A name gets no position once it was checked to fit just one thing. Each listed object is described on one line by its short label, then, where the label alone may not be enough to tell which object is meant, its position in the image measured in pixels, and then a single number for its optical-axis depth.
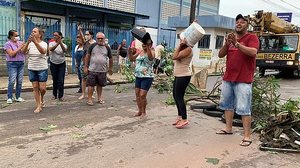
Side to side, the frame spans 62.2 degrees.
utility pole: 9.57
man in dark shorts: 5.66
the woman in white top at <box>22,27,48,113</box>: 5.04
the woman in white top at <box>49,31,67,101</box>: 5.91
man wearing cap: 3.72
